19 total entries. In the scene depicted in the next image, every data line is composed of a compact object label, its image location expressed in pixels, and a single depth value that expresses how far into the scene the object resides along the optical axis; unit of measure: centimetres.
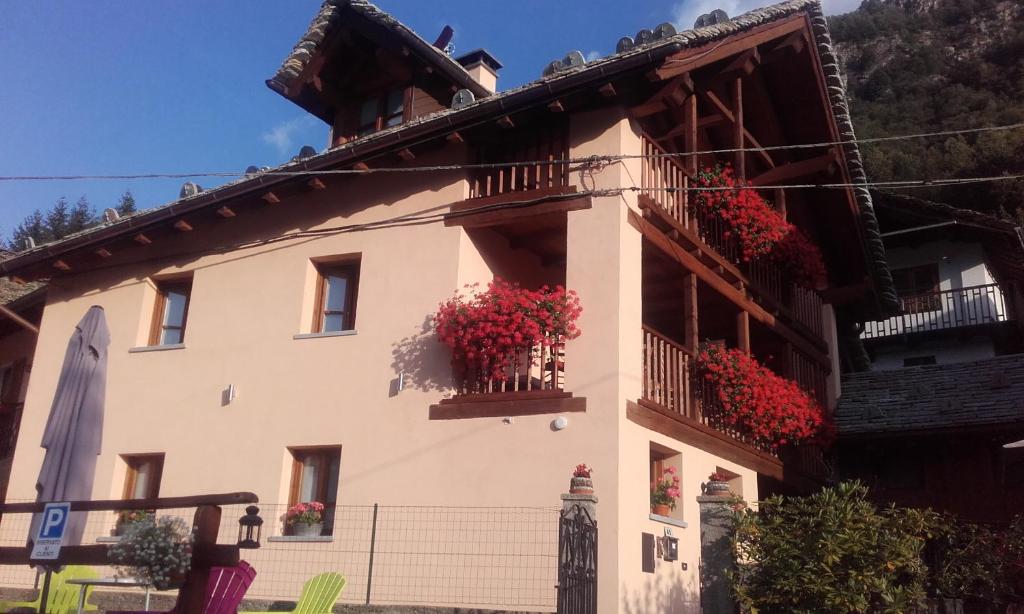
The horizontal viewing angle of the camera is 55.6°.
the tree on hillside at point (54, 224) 4469
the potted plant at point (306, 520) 1162
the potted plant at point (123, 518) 1273
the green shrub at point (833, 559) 802
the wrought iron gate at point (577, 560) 907
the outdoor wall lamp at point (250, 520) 757
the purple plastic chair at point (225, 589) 730
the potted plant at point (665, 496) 1127
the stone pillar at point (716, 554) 933
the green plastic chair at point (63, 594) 1116
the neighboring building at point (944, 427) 1487
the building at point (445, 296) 1075
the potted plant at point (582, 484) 927
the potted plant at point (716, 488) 978
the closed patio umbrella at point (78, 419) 1061
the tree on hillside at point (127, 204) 4811
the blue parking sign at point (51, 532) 723
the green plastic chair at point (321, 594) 955
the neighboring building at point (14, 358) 1602
